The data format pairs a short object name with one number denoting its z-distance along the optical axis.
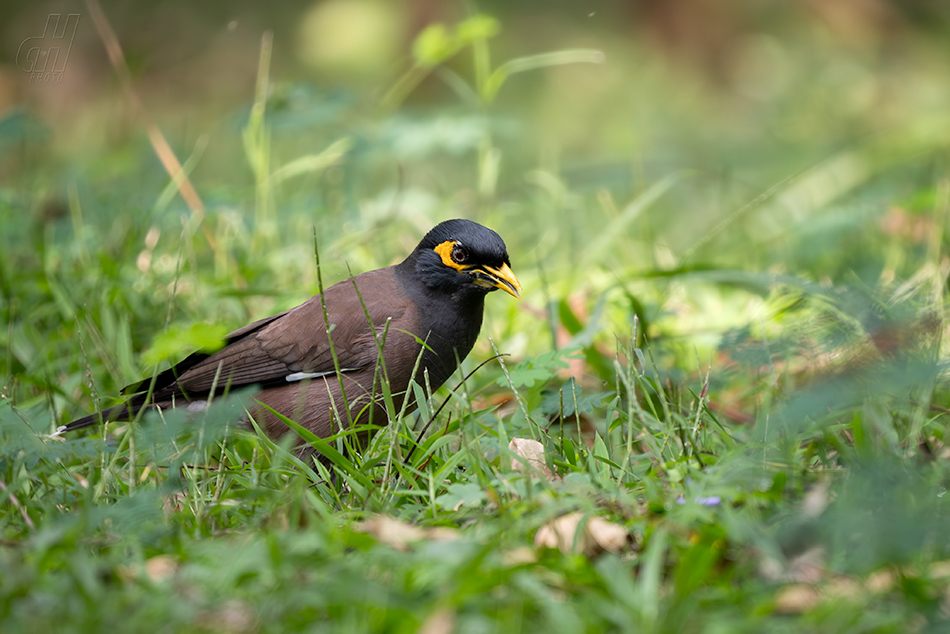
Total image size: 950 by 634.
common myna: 7.60
